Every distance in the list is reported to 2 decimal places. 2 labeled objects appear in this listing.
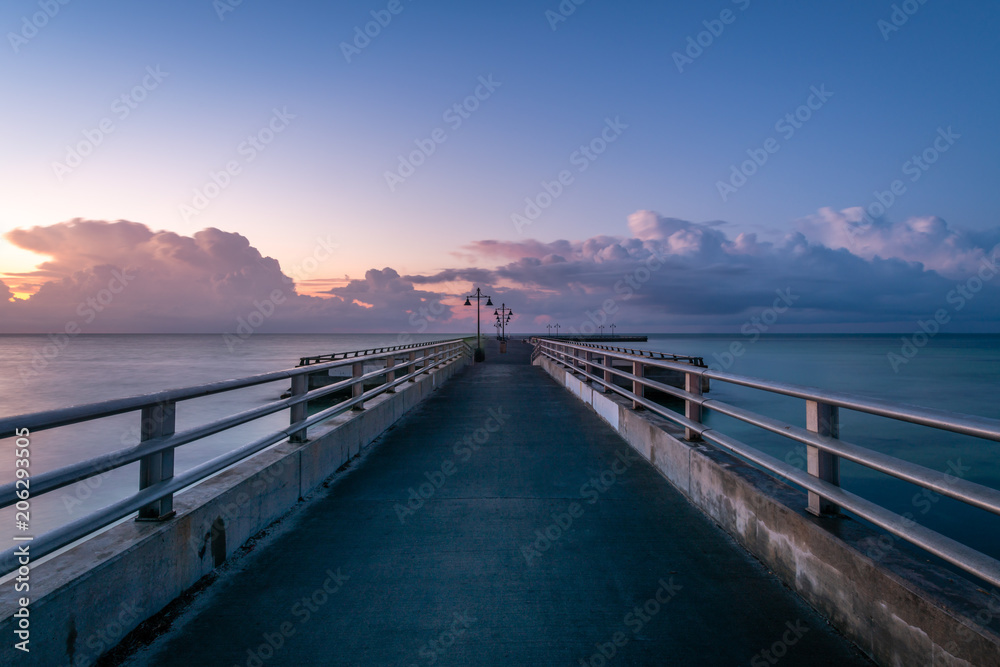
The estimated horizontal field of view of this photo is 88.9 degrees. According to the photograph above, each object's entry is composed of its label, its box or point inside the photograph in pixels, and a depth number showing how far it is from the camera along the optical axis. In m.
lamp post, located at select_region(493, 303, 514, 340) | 55.29
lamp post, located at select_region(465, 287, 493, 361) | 35.08
